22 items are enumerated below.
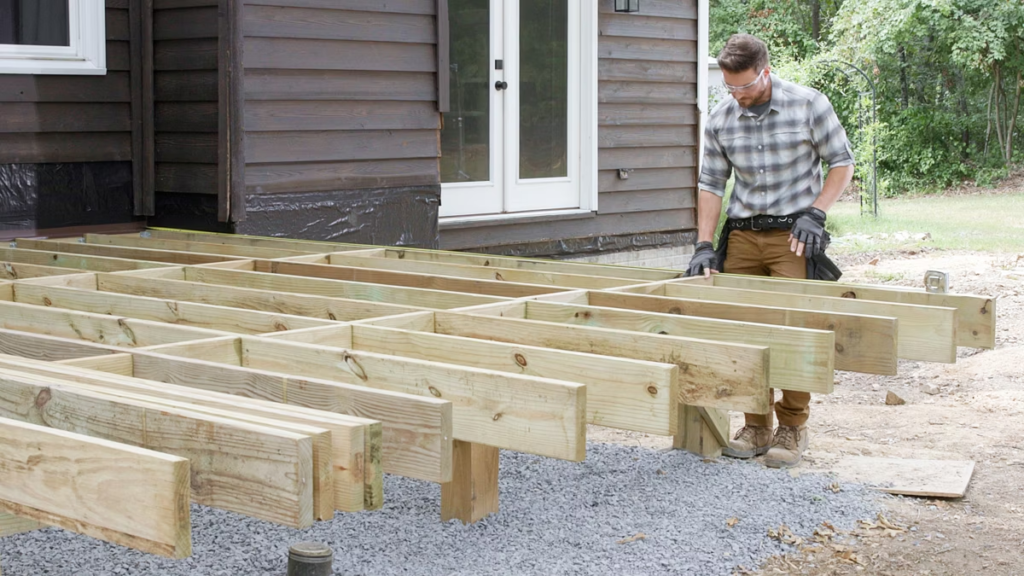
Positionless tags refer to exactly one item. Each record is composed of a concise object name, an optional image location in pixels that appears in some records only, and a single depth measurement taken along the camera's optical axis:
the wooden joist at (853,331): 3.45
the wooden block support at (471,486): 3.95
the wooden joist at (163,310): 3.64
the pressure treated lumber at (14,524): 2.34
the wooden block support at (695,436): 4.95
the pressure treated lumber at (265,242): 5.94
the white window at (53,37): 6.20
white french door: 8.21
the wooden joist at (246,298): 3.92
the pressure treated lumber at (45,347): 3.06
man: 4.79
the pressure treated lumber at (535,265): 4.85
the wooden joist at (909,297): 3.82
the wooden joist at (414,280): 4.36
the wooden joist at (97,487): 1.94
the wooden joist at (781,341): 3.19
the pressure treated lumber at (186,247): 5.65
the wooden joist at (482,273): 4.69
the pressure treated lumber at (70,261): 5.06
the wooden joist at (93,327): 3.33
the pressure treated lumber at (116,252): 5.40
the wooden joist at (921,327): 3.63
